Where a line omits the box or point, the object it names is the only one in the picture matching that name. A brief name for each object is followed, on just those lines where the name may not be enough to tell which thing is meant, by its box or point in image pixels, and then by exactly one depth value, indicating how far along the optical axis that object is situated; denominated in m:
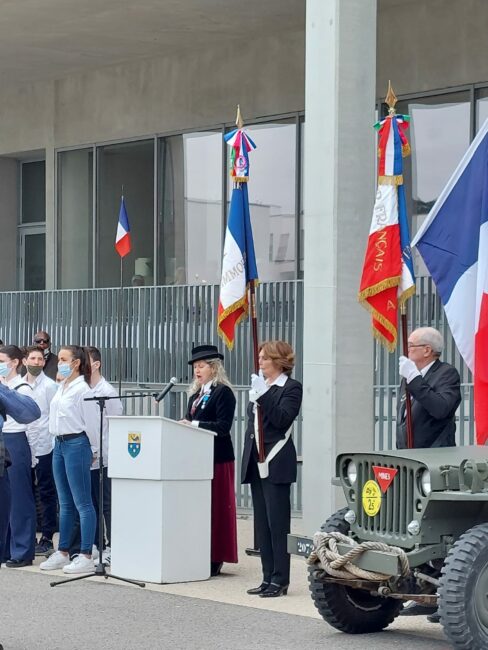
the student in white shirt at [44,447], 12.66
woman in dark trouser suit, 10.15
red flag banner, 10.18
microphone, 10.52
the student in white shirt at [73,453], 11.30
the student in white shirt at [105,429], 11.86
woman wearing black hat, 11.23
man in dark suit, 9.03
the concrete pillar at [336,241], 11.80
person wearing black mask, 14.92
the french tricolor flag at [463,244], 9.98
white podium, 10.69
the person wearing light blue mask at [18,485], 11.80
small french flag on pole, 15.17
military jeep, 7.55
